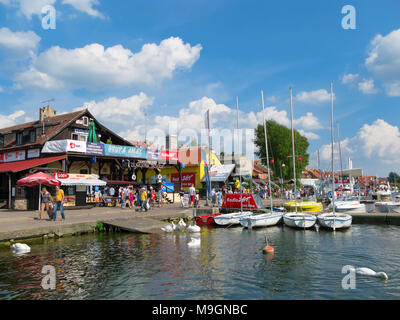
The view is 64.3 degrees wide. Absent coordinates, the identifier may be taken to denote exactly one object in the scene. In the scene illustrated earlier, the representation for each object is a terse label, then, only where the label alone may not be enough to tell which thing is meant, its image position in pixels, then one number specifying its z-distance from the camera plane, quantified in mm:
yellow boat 26611
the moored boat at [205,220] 23484
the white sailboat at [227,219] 22078
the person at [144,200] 24500
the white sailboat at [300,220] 20562
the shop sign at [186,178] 41284
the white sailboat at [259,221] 21219
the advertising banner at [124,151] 30880
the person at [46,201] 19162
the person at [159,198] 29680
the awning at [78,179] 25891
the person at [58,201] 18938
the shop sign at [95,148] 29078
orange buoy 13547
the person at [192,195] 29012
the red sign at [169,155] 35256
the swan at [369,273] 9922
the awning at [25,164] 26047
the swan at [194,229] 18625
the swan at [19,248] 13695
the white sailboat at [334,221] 20172
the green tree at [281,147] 60044
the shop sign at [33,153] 29419
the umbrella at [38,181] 21155
